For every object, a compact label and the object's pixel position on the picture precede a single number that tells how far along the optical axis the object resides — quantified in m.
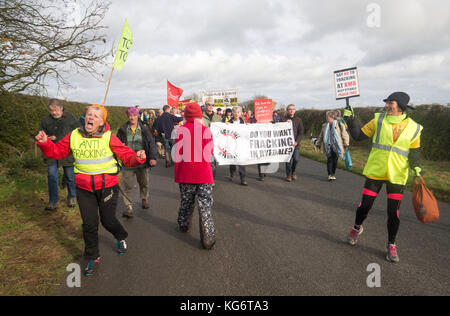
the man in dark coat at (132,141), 5.14
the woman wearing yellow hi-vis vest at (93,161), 3.32
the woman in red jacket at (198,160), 3.85
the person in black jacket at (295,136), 8.16
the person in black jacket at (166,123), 9.97
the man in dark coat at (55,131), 5.31
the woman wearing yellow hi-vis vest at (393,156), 3.60
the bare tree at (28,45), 6.19
